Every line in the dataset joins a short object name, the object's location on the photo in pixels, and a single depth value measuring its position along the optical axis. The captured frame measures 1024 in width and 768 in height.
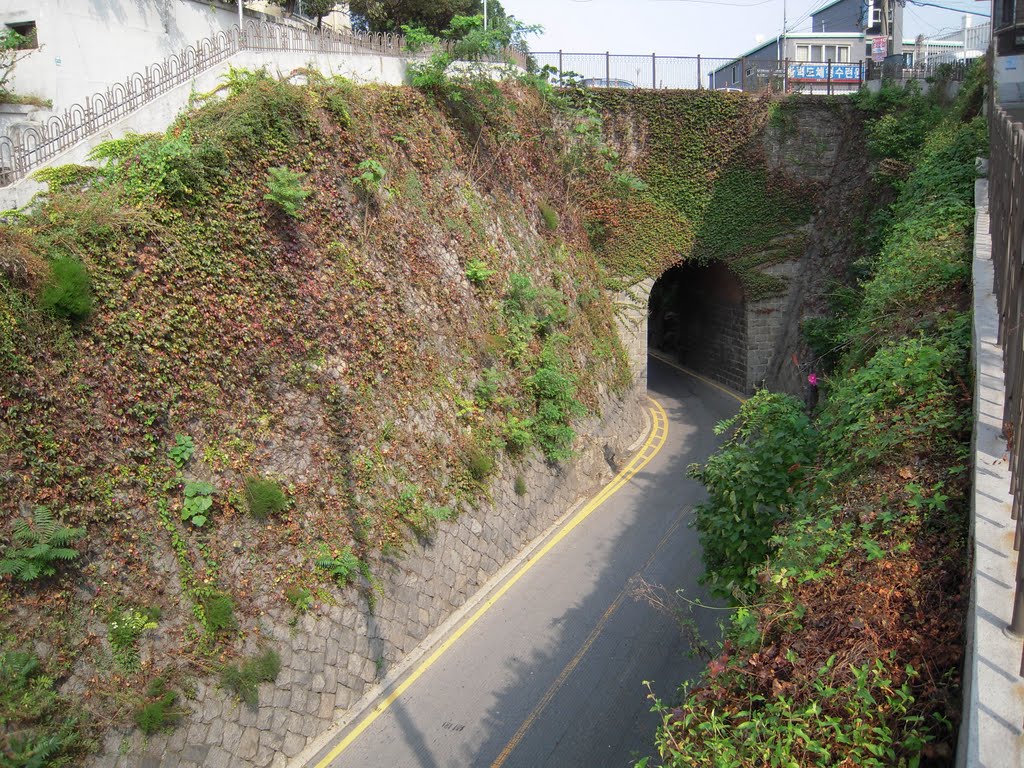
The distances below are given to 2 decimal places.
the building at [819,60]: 23.06
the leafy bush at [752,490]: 8.39
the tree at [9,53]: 12.05
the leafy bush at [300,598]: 9.11
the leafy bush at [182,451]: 8.48
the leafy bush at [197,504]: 8.40
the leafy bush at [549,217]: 19.41
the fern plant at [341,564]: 9.68
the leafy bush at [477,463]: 12.76
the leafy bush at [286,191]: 10.38
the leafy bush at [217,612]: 8.24
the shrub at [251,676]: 8.19
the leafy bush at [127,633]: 7.40
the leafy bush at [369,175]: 12.27
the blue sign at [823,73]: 24.31
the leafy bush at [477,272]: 14.70
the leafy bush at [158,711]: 7.30
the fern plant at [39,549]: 6.80
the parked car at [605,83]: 23.58
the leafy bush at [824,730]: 4.50
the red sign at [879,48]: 23.89
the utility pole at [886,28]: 23.42
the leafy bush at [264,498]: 9.10
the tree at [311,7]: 24.19
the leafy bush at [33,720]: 6.33
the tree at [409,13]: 25.82
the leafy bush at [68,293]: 7.71
